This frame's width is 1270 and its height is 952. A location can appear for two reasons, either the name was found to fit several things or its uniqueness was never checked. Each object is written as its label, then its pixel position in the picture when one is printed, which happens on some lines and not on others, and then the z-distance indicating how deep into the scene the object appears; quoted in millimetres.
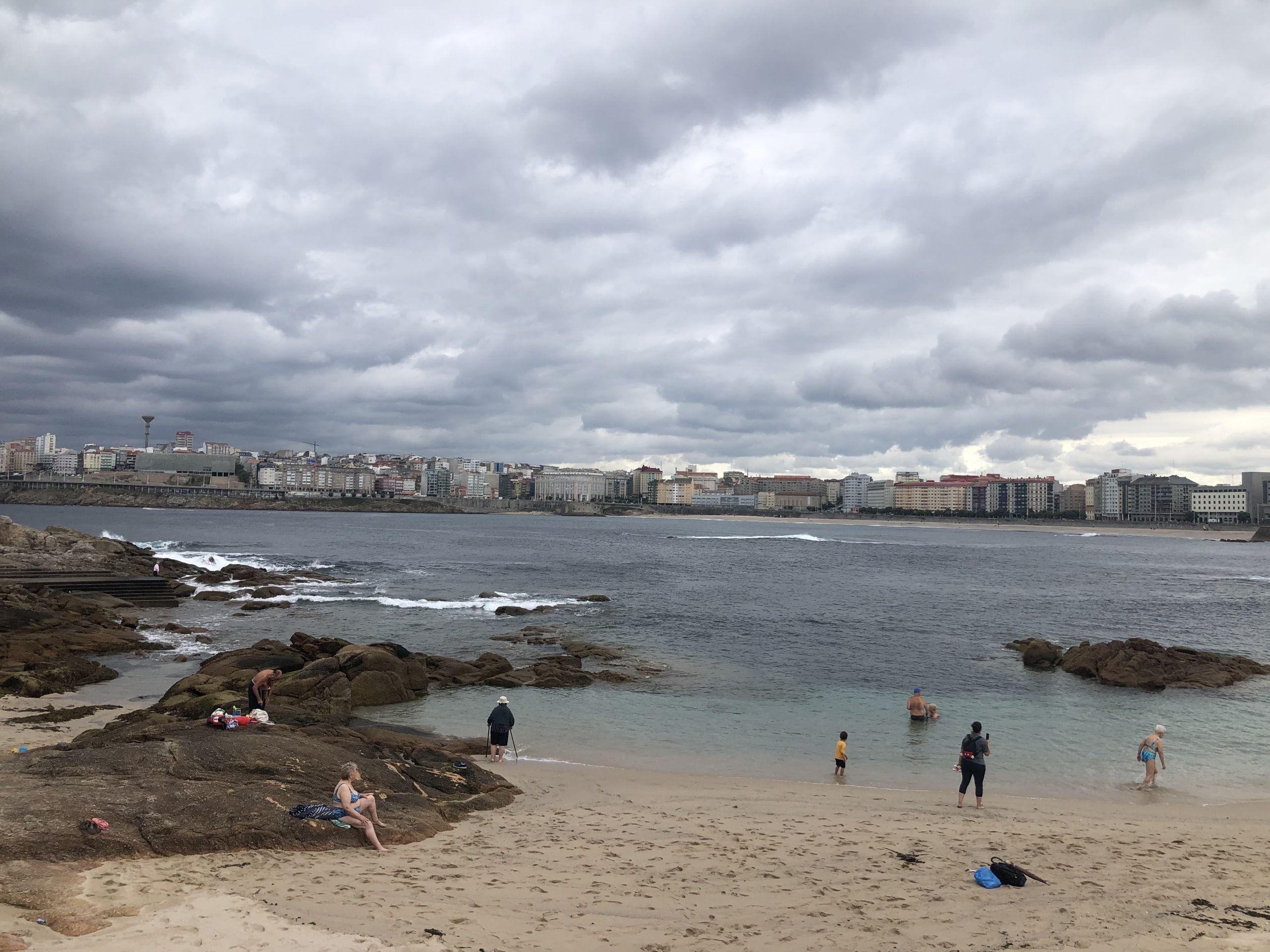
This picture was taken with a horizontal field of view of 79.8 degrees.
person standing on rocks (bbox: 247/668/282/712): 13320
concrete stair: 35062
